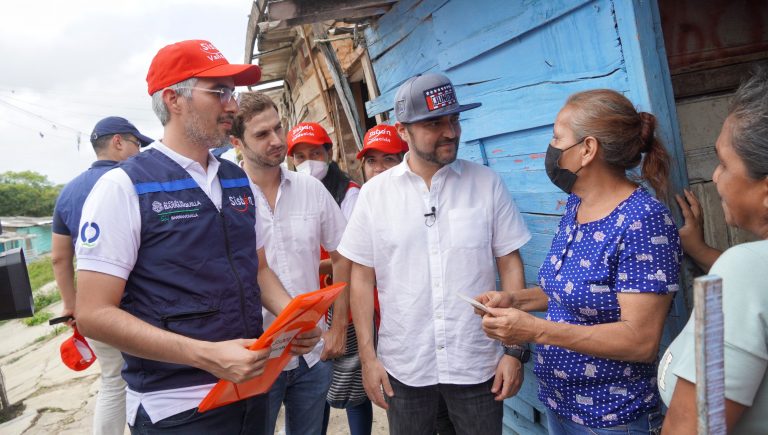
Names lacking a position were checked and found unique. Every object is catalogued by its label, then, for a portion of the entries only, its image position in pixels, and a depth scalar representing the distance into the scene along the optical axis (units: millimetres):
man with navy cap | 3146
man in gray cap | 2139
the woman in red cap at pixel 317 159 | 3398
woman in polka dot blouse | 1545
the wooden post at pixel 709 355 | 695
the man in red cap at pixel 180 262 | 1530
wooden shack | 1839
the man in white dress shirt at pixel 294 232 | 2523
